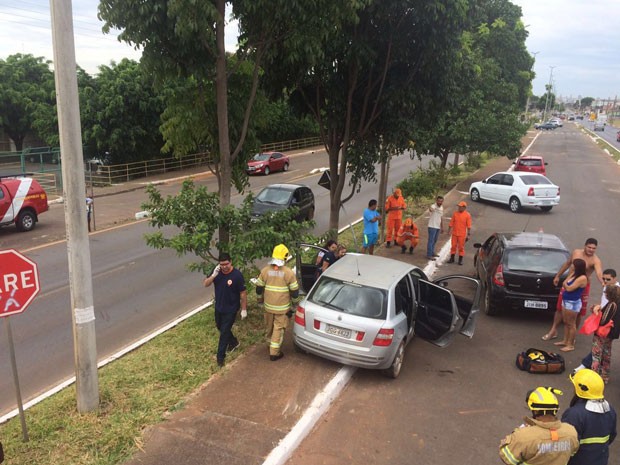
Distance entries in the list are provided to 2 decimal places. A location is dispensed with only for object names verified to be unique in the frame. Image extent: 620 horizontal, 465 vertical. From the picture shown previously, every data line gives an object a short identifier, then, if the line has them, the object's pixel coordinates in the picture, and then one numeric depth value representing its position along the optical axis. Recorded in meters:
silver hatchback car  6.58
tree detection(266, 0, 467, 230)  9.64
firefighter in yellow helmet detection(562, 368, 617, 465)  3.86
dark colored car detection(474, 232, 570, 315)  8.73
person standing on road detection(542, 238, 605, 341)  7.90
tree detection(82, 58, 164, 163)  28.36
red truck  16.17
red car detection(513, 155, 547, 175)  27.06
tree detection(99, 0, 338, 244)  6.86
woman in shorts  7.49
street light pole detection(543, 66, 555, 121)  128.81
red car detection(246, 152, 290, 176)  32.53
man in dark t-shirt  6.89
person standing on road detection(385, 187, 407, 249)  13.48
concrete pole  5.20
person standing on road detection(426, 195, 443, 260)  12.65
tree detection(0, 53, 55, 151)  35.06
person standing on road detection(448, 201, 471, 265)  12.24
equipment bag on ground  7.10
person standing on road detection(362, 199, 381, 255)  12.04
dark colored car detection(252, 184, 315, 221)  17.08
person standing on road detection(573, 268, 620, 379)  6.70
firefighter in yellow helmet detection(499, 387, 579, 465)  3.65
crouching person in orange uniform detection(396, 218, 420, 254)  13.15
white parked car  19.98
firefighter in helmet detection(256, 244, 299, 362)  7.04
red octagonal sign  4.96
